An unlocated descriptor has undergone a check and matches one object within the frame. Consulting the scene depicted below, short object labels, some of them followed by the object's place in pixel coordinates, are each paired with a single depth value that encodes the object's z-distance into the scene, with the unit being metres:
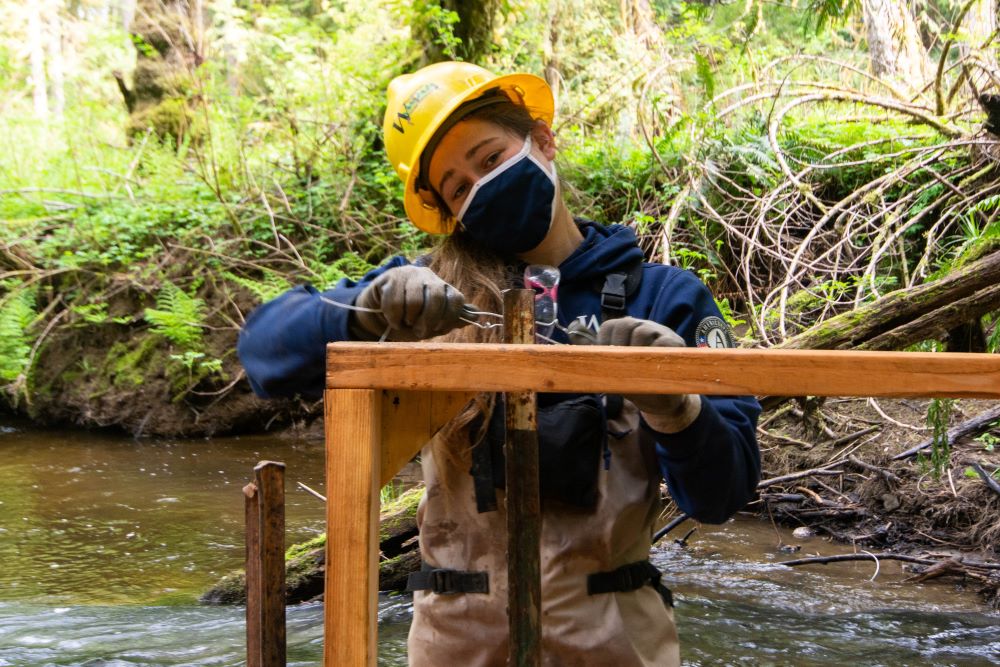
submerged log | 3.98
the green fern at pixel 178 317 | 7.02
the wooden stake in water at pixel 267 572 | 1.53
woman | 1.77
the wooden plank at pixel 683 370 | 1.16
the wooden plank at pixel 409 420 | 1.41
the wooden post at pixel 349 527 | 1.19
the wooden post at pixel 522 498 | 1.57
